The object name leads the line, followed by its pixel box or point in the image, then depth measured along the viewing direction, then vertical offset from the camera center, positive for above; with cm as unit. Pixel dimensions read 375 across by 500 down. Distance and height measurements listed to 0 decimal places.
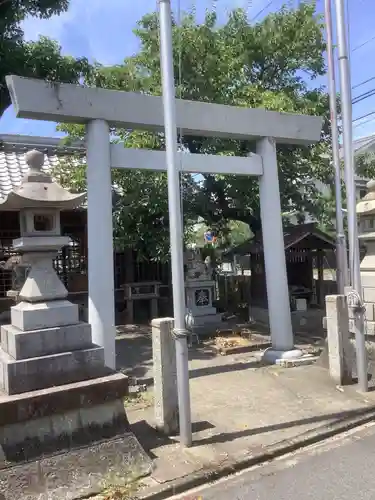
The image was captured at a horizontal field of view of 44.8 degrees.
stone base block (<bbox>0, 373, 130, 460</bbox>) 414 -119
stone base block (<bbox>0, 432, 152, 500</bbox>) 403 -168
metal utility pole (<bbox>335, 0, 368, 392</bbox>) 669 +128
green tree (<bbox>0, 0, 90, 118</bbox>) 758 +412
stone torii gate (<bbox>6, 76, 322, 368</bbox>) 684 +230
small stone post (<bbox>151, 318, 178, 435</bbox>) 539 -106
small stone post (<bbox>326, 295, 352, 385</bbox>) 705 -94
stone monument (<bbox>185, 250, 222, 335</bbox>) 1269 -17
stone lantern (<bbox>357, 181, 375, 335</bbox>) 807 +55
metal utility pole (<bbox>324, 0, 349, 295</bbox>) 880 +238
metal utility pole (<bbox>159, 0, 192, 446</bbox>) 498 +33
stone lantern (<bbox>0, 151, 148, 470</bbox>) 426 -66
